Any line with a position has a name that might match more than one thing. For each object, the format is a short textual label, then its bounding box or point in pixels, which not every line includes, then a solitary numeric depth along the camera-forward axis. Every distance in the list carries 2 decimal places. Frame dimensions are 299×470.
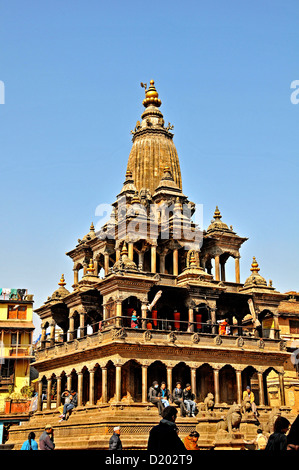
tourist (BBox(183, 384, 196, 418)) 38.12
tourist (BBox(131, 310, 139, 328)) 42.12
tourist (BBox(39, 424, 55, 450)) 19.62
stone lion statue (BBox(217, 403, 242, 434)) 29.08
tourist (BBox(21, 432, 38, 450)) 19.09
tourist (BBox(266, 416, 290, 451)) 11.59
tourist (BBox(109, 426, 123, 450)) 19.77
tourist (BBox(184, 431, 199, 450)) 18.69
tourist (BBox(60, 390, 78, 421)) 42.12
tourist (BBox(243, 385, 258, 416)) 38.91
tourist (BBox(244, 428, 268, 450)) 24.48
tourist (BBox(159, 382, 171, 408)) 36.50
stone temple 41.09
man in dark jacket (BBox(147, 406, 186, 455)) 10.55
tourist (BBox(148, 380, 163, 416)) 36.19
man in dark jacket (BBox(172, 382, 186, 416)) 37.82
